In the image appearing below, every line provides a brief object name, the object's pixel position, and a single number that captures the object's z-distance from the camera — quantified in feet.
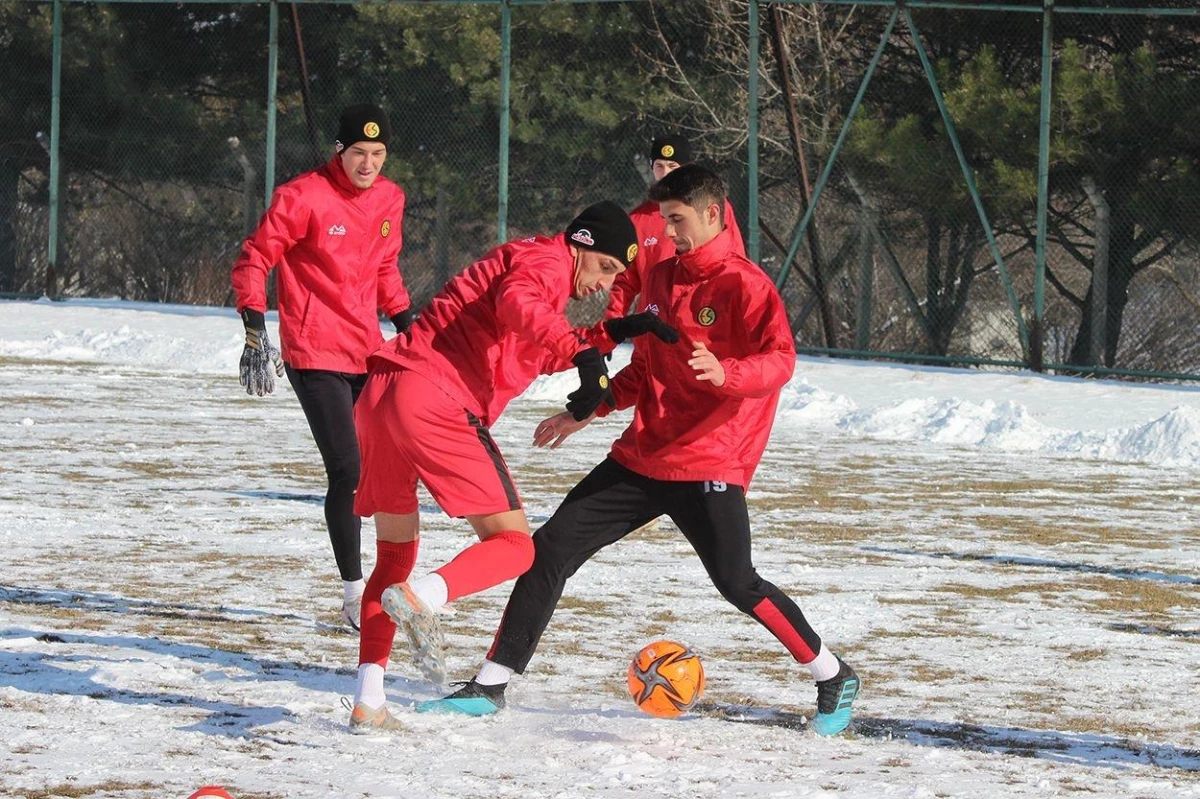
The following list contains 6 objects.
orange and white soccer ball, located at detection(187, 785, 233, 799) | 30.58
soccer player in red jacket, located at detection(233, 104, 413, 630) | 51.60
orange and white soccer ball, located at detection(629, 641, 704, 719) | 41.39
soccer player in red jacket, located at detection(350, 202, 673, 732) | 39.19
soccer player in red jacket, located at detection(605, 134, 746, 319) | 64.49
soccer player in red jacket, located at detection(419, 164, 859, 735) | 40.98
